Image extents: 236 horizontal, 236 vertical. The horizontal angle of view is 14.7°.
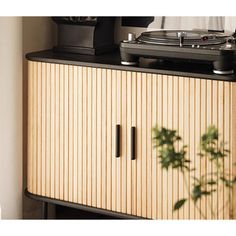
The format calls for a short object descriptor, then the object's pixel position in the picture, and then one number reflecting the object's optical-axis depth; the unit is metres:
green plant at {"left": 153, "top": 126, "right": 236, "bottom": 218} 1.37
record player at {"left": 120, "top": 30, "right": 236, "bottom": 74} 3.04
